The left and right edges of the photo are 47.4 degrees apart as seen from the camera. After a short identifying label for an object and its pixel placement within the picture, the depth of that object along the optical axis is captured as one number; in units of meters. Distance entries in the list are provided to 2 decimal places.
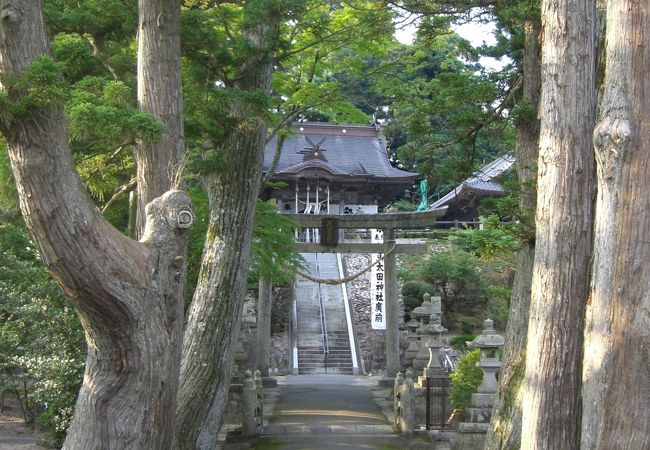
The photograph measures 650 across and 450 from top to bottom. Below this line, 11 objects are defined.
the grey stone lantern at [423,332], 15.13
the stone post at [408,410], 10.56
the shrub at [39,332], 8.66
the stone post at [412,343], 16.87
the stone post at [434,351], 13.25
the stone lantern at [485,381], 9.67
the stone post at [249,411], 10.54
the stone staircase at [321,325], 20.75
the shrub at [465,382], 10.71
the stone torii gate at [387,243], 15.76
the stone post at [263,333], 16.64
